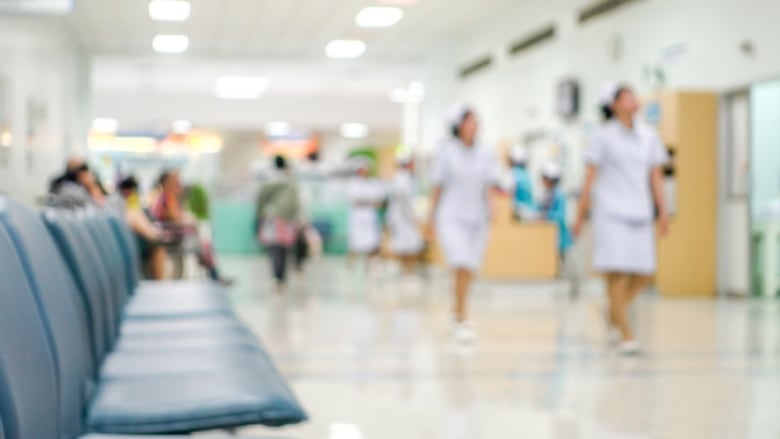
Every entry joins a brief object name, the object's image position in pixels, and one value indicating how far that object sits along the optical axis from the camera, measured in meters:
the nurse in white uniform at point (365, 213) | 15.72
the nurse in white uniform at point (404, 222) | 14.55
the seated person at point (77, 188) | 5.96
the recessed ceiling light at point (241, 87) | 26.25
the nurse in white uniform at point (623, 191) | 6.50
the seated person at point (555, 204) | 11.70
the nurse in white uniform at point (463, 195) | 7.54
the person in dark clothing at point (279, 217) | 11.79
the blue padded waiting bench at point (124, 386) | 1.74
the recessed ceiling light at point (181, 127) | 31.89
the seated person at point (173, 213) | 11.18
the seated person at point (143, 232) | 9.49
